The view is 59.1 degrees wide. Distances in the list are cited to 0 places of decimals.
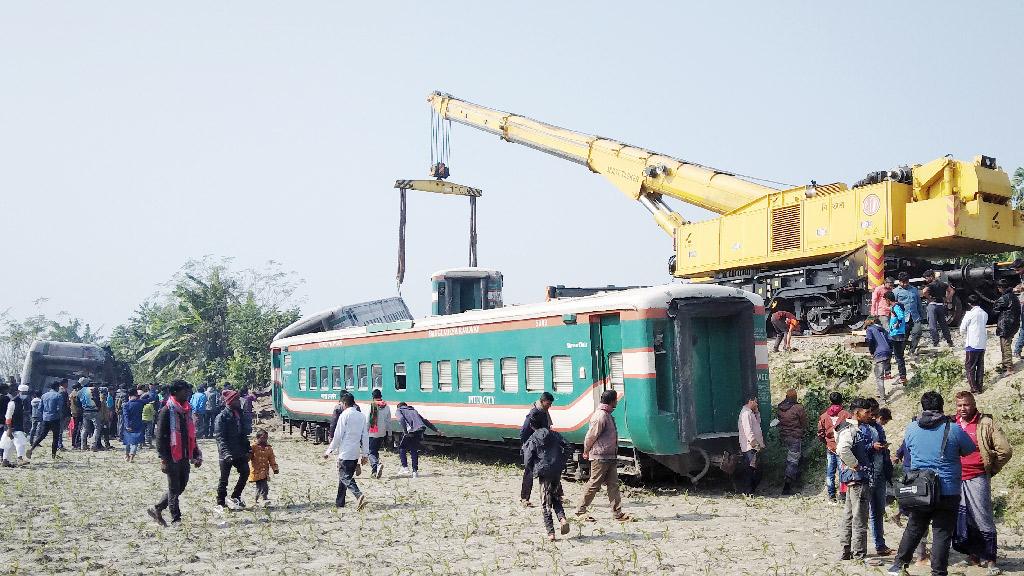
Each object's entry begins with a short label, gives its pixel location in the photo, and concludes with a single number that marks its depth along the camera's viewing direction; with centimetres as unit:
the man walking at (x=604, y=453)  1072
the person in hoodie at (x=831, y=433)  1113
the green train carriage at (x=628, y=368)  1306
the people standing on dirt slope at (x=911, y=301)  1522
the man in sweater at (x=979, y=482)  819
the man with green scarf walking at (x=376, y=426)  1590
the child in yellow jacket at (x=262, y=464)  1278
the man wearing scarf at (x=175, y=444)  1130
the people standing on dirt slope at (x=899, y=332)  1479
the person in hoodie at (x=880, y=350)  1448
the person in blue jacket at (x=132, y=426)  2055
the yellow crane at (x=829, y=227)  1755
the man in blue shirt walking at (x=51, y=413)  2017
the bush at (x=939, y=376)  1428
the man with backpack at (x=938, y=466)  780
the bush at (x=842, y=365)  1620
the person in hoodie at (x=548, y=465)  1029
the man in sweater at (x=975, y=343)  1300
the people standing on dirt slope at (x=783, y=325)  1902
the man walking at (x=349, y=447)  1261
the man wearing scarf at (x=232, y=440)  1216
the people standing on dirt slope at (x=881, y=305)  1598
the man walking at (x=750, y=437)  1295
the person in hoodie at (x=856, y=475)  874
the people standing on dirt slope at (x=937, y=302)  1595
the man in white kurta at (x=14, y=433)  1884
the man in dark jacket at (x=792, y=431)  1316
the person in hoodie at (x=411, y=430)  1625
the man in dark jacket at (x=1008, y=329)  1378
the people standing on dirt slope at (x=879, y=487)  891
